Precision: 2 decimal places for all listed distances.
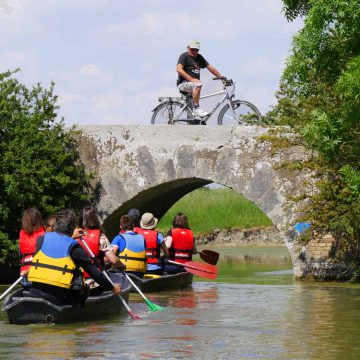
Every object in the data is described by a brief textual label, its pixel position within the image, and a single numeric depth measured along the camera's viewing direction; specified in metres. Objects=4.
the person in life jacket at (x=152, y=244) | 18.70
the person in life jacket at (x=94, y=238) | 14.71
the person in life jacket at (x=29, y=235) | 14.27
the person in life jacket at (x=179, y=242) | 20.08
